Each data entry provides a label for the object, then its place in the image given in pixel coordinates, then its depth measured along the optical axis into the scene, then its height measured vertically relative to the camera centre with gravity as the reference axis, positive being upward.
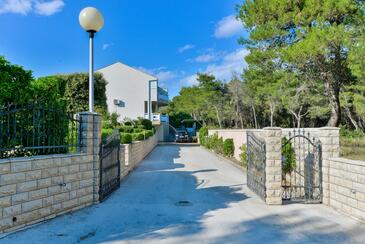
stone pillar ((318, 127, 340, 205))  6.52 -0.50
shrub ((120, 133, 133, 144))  12.04 -0.32
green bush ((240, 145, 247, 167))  13.14 -1.16
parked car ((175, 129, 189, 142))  36.88 -0.73
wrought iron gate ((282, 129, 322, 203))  6.86 -1.03
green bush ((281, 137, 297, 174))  8.45 -0.78
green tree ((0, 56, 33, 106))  6.38 +1.06
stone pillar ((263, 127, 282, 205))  6.61 -0.80
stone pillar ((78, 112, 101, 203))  6.39 -0.19
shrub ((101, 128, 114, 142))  10.90 -0.06
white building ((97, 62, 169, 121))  33.53 +4.79
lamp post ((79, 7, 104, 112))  6.59 +2.43
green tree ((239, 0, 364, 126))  11.74 +4.20
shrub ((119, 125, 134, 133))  17.40 +0.08
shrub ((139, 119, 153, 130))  25.48 +0.59
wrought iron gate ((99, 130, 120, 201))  6.94 -0.93
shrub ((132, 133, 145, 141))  15.48 -0.34
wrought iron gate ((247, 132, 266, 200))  6.92 -0.91
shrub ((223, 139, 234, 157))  17.34 -1.03
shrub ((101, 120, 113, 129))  15.65 +0.35
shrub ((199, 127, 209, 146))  27.62 -0.64
